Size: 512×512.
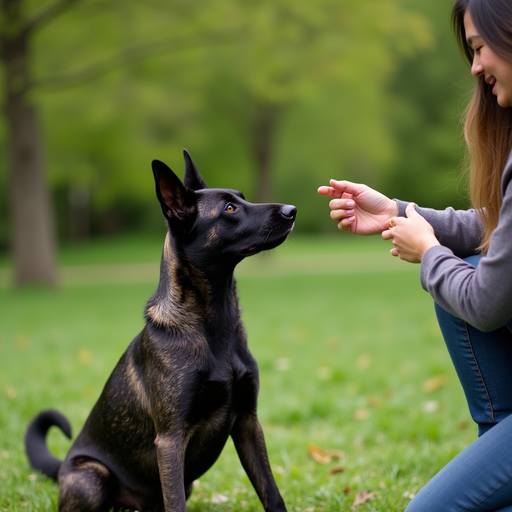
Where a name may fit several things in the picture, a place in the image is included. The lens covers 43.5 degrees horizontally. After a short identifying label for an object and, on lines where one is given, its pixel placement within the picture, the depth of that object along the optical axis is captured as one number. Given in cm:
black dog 267
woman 217
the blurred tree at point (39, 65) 1285
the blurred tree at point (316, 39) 1307
